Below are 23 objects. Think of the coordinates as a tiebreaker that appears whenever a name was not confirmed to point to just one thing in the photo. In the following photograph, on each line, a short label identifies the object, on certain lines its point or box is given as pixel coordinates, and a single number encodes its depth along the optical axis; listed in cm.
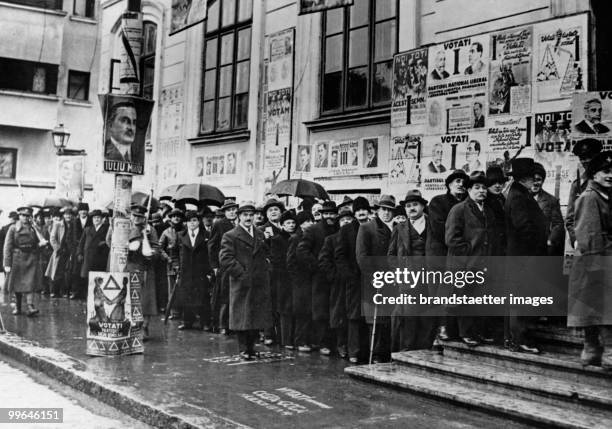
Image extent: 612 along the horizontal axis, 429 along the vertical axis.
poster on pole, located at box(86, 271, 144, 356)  836
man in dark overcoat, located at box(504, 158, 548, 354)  698
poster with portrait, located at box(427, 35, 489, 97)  980
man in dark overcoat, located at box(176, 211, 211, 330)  1109
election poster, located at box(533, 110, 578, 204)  870
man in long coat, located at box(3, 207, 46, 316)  1208
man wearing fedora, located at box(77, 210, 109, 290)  1448
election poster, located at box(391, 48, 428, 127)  1067
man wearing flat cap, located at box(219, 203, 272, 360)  843
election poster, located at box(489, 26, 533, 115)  934
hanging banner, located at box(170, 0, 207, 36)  1003
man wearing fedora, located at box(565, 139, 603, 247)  682
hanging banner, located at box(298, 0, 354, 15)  1002
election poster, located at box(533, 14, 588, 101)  875
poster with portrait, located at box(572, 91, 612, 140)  759
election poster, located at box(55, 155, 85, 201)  1579
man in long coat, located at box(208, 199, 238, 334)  1067
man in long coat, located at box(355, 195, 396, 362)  821
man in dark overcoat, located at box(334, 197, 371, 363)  835
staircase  568
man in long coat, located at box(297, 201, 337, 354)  891
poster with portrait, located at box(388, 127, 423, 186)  1065
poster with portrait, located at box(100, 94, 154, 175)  845
